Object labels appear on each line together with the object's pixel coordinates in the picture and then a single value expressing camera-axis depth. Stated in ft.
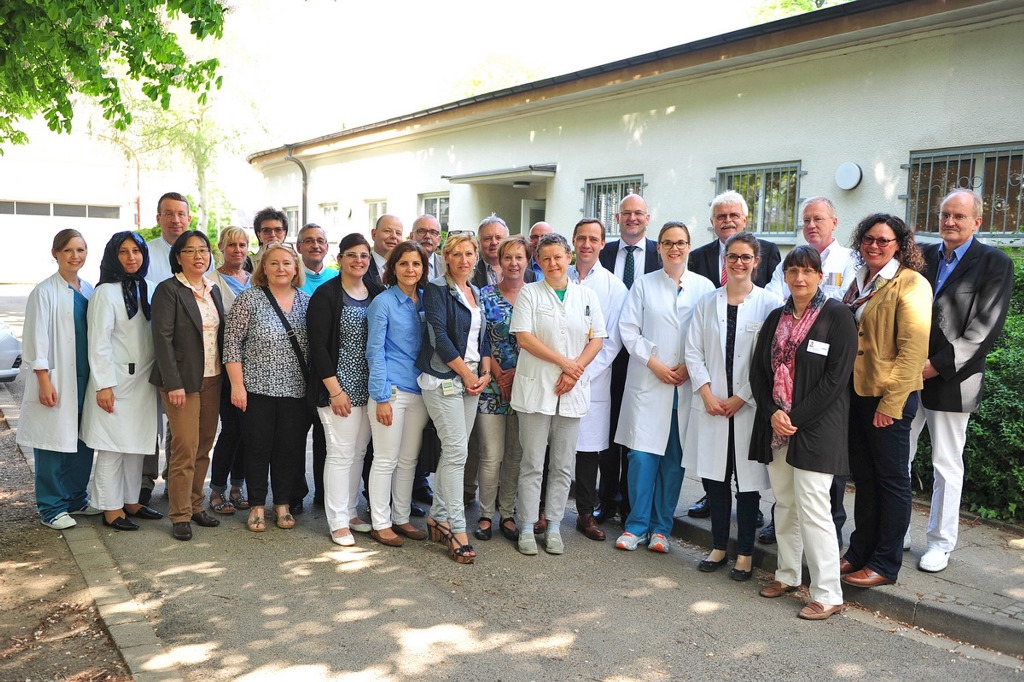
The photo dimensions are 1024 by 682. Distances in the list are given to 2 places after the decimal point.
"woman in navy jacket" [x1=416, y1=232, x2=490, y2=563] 18.28
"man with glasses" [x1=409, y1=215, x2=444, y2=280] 23.34
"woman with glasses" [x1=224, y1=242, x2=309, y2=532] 19.17
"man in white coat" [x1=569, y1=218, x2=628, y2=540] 19.77
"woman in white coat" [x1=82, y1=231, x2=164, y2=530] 18.86
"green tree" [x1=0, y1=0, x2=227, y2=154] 18.34
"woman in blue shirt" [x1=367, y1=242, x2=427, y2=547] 18.53
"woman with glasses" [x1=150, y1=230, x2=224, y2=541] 18.73
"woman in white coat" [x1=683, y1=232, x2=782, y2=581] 17.37
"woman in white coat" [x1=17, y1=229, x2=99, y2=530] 18.97
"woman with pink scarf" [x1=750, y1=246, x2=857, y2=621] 15.51
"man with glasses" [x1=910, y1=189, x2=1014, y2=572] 16.46
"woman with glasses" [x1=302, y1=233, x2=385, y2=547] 18.86
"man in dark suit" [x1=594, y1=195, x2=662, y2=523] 20.76
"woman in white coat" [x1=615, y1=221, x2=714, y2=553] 18.84
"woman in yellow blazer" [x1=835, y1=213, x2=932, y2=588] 15.66
